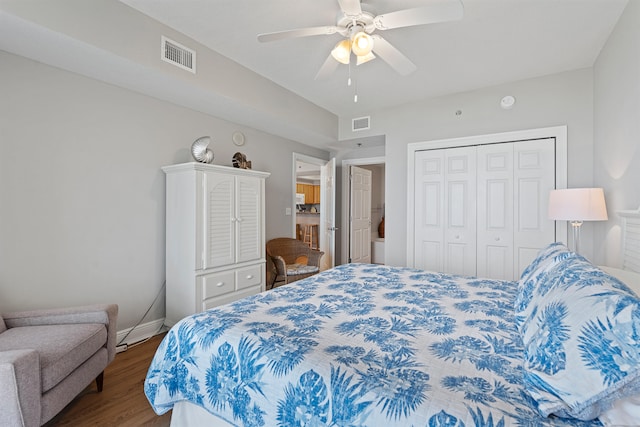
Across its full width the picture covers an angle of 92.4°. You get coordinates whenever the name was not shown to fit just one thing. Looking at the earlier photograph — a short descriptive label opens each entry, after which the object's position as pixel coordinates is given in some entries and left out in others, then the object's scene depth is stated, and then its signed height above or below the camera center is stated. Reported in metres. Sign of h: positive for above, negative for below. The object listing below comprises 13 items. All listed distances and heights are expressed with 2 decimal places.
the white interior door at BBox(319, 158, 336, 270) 5.05 -0.11
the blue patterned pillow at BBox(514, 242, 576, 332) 1.29 -0.32
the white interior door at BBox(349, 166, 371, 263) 5.48 -0.07
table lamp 2.42 +0.06
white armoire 2.86 -0.25
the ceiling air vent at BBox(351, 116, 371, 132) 4.49 +1.31
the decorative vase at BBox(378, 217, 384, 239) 7.33 -0.44
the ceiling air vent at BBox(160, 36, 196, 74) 2.48 +1.31
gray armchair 1.35 -0.76
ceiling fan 1.74 +1.17
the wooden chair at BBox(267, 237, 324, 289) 4.05 -0.69
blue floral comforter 0.89 -0.53
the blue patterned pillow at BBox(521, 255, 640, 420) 0.75 -0.37
